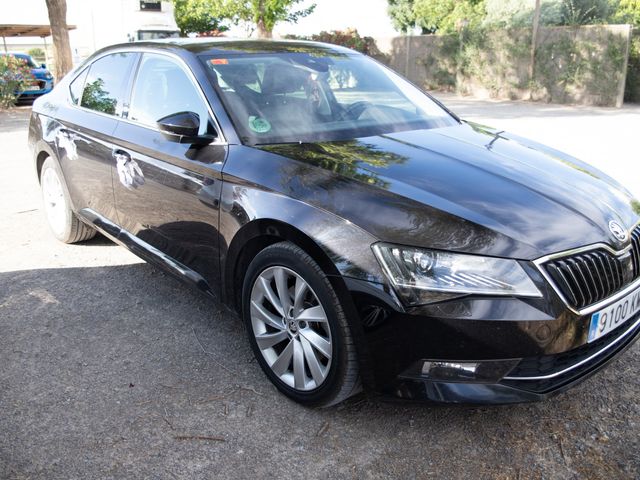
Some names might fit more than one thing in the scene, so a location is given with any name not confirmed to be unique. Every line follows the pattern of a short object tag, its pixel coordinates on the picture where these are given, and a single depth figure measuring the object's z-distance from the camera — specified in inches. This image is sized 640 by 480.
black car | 90.7
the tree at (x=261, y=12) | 952.9
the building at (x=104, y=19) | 1037.2
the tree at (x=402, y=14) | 1752.0
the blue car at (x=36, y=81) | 703.7
